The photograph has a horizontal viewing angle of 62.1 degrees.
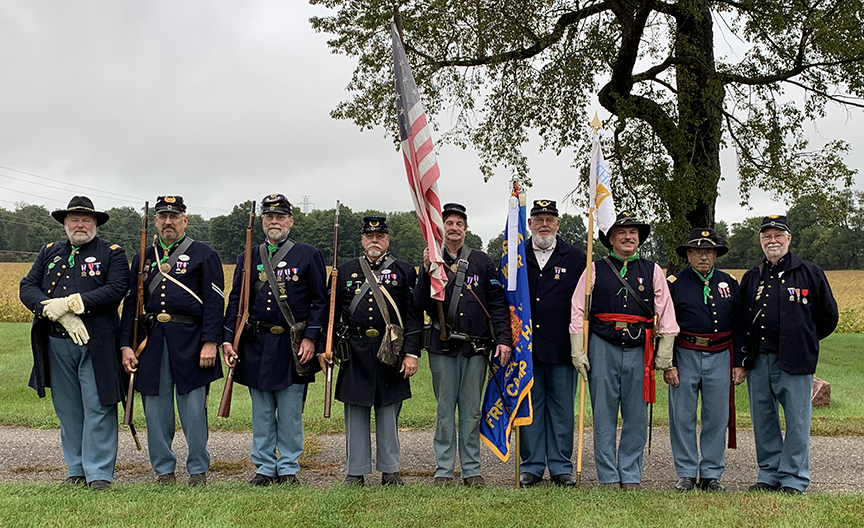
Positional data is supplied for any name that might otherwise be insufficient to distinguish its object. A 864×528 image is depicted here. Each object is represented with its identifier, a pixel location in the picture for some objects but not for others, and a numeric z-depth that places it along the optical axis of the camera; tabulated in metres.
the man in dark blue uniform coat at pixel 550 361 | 6.28
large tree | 12.32
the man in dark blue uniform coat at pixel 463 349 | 6.06
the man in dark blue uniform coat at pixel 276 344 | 6.02
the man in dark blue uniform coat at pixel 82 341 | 5.83
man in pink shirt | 5.99
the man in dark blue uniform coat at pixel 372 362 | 6.05
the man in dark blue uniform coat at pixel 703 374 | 6.09
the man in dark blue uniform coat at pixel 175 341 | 5.93
